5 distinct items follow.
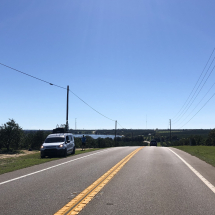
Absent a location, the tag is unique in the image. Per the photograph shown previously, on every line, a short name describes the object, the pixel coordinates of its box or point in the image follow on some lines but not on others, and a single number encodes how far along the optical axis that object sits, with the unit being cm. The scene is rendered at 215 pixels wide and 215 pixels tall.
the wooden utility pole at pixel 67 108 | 3059
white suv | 1847
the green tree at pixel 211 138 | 6919
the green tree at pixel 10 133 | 2916
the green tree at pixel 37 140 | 3625
